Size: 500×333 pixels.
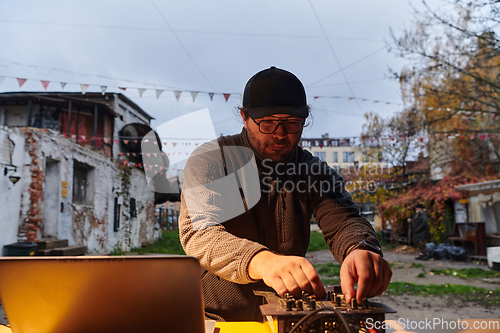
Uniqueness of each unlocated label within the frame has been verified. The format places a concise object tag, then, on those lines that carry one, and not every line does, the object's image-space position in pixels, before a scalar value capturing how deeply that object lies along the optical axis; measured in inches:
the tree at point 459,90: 272.4
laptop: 28.3
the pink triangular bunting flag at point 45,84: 287.3
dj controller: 29.0
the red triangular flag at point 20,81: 268.7
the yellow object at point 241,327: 43.2
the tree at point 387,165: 575.2
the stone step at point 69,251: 297.5
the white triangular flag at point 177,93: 297.0
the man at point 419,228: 517.0
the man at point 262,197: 49.3
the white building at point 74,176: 292.0
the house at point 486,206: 401.7
